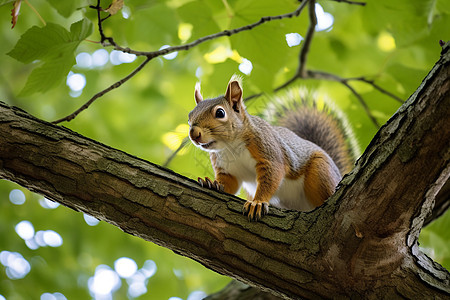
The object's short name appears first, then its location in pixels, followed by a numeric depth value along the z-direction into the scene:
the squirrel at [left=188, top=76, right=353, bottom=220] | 5.28
